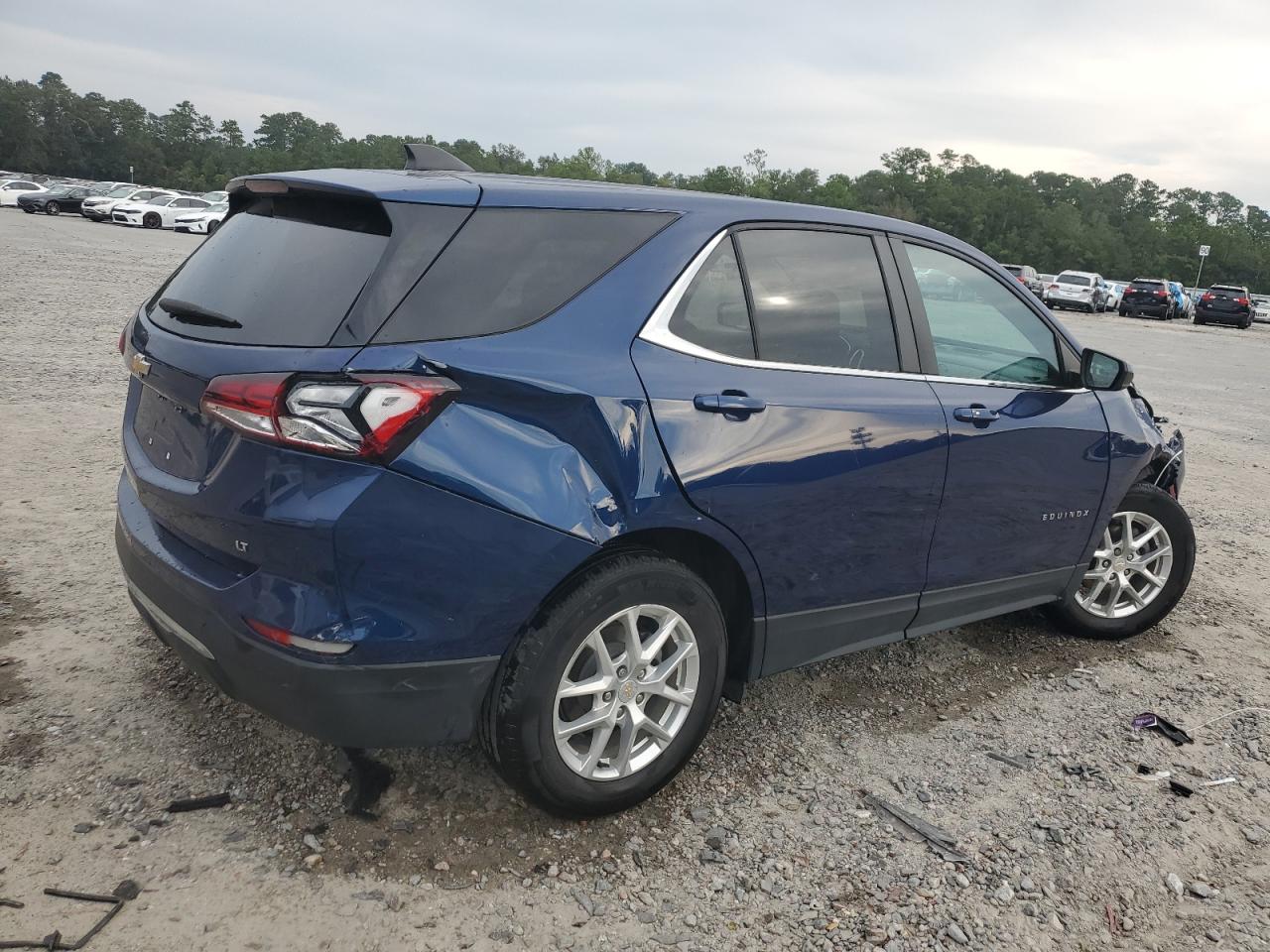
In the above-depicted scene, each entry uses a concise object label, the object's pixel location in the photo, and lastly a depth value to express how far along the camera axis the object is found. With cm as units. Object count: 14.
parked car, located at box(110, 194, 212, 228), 4116
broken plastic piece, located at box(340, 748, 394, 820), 288
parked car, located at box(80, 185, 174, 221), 4256
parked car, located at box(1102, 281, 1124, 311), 4203
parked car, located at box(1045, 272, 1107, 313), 3794
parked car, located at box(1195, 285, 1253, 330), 3856
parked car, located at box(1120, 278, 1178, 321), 3972
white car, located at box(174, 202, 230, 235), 4075
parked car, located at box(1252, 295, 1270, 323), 4812
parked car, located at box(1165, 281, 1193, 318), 4334
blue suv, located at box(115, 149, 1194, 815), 238
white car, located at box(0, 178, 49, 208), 4680
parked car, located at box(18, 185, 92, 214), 4559
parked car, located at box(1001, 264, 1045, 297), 3584
